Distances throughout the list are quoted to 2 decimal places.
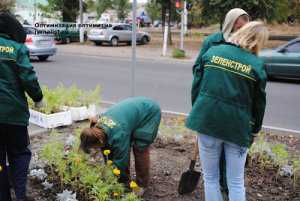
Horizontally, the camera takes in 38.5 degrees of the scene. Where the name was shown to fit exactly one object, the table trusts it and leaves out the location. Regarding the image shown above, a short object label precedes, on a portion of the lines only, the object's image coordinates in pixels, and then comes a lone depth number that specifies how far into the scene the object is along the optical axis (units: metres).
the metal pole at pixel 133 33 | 5.47
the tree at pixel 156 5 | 27.00
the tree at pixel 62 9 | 29.78
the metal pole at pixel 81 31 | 28.74
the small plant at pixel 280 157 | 4.61
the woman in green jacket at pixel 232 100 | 2.95
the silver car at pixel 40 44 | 16.36
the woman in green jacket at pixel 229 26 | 3.35
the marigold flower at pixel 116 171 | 3.39
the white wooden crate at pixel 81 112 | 6.50
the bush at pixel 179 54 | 19.22
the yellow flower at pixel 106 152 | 3.37
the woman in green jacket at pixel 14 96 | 3.40
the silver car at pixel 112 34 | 26.83
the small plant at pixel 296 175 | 4.26
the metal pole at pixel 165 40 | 19.55
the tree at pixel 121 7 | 52.12
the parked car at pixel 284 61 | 12.01
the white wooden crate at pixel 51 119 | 6.18
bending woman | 3.43
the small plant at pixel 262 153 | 4.68
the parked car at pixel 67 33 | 27.73
